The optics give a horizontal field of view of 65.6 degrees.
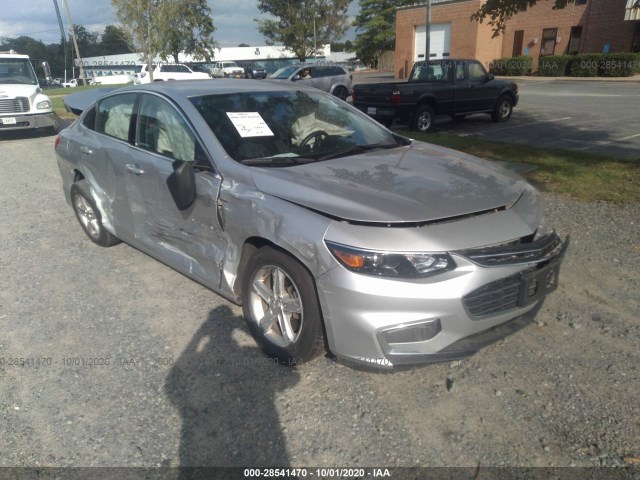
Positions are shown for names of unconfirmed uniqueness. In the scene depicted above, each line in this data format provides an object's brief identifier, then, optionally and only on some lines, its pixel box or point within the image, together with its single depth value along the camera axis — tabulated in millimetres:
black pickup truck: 12055
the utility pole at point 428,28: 26828
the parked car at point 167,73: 33344
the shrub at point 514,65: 36594
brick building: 33844
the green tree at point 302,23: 64250
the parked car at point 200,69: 40059
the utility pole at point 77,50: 37344
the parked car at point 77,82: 39659
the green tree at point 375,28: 51188
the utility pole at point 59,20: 42750
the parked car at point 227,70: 43200
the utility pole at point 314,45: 63625
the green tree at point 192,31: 47816
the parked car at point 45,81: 14759
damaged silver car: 2498
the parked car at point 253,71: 42344
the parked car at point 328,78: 20578
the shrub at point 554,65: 34016
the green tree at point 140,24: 28823
